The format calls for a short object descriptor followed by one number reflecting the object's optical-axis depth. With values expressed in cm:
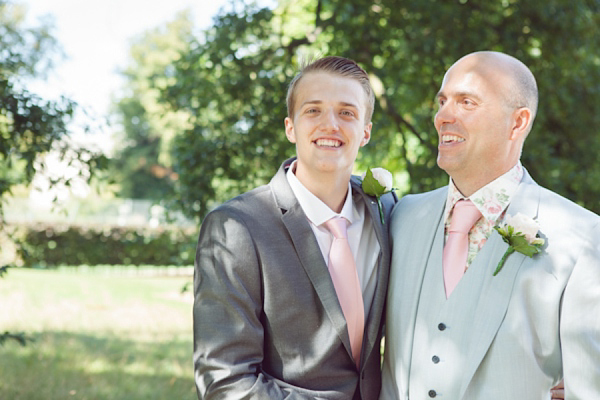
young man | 262
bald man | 248
